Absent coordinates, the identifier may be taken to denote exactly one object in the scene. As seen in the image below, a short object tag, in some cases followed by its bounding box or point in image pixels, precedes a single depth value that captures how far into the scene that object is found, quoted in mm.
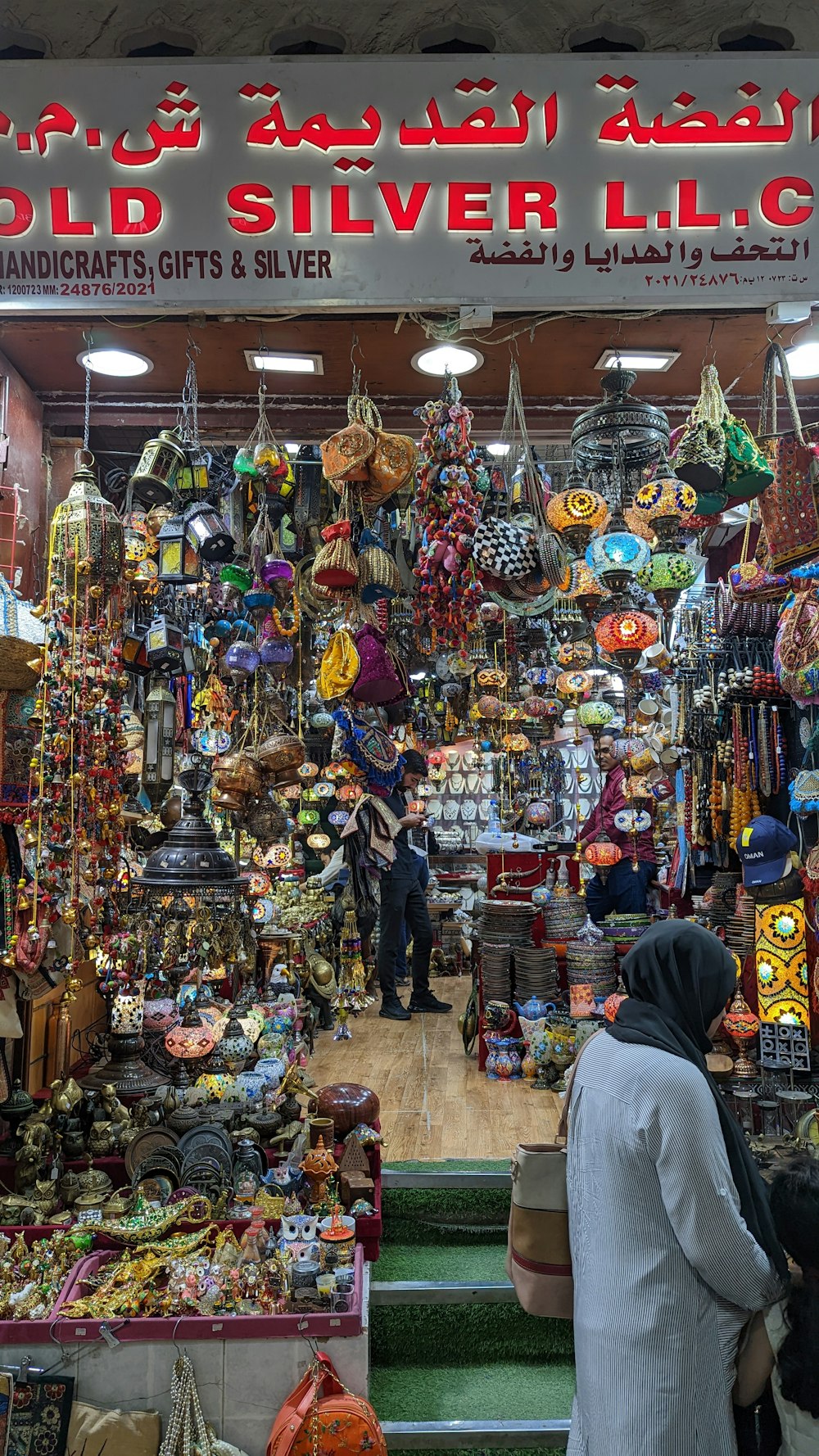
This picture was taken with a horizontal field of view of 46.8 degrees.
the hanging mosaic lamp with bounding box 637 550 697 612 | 3012
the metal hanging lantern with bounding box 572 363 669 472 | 2842
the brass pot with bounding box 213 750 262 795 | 3383
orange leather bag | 2102
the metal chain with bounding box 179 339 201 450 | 3016
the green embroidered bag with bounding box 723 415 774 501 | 2598
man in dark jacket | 6223
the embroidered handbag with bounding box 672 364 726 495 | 2594
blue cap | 3494
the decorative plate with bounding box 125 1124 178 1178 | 3023
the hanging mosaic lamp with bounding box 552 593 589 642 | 4957
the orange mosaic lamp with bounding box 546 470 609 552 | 2953
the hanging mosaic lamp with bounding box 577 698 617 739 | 5086
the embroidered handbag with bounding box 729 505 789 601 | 3236
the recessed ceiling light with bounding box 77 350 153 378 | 2924
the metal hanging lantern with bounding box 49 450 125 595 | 2848
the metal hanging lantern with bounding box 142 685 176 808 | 3625
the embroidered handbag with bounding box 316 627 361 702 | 3254
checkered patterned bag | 2900
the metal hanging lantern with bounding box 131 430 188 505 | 2928
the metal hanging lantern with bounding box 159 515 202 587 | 3029
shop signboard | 1763
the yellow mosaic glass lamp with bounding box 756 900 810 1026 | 3441
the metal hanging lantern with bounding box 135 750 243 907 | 2848
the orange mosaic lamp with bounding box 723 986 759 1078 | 3594
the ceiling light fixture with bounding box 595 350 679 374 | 2961
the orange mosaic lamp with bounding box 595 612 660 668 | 3461
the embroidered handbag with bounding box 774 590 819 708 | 3000
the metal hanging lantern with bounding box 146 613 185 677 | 3379
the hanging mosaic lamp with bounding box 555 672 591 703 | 5277
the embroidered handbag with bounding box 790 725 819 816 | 3195
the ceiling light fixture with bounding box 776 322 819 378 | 2697
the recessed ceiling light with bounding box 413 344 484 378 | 2896
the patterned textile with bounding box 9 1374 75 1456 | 2209
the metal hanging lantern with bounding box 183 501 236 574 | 2967
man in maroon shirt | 5160
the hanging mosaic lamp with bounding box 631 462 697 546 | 2721
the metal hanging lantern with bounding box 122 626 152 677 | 3451
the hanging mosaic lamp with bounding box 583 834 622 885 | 4949
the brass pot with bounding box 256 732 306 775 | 3416
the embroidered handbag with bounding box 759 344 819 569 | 2729
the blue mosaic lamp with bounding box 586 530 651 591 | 3014
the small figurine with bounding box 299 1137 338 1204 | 2942
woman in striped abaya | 1443
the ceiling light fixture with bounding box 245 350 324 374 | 2939
